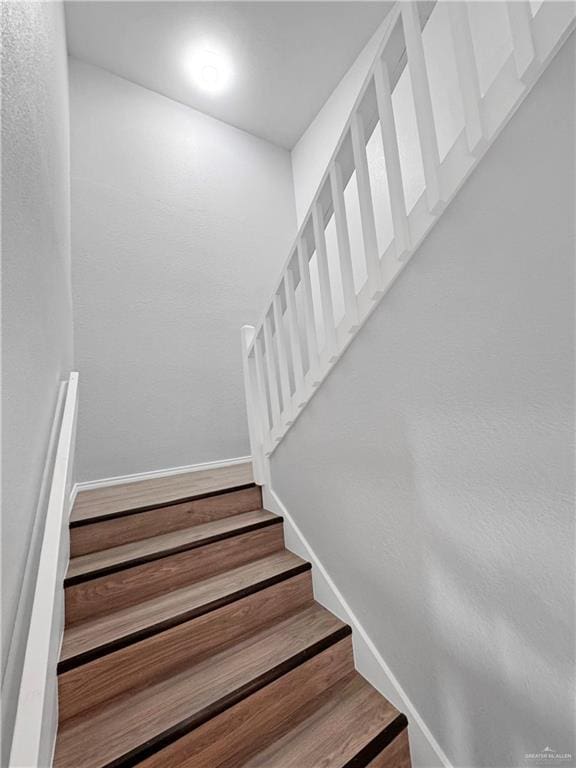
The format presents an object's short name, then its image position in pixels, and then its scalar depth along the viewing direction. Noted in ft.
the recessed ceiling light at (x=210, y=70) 9.00
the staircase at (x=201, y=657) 3.55
